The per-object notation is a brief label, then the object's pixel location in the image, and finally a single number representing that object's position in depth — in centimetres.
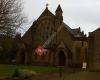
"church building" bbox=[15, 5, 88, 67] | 3922
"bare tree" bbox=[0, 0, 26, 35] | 2036
